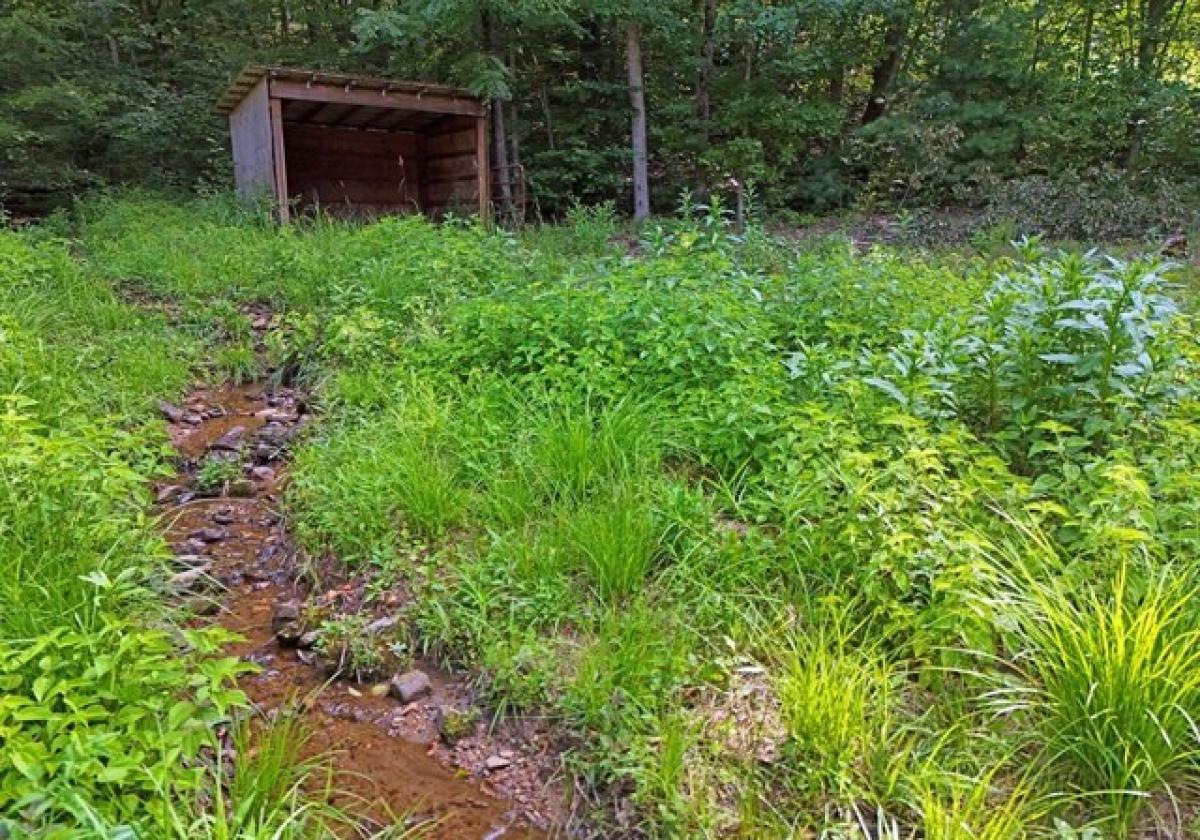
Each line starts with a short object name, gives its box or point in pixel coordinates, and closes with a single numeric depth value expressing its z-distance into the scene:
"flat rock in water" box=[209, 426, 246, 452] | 3.87
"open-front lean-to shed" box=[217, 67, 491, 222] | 8.83
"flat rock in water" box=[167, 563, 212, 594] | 2.62
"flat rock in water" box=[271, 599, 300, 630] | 2.67
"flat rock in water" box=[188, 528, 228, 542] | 3.12
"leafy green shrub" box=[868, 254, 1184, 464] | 2.56
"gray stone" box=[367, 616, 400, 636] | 2.57
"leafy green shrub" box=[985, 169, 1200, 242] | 8.63
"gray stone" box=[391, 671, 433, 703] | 2.37
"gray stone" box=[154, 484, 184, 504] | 3.34
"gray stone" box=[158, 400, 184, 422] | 4.14
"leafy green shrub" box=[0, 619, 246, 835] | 1.47
